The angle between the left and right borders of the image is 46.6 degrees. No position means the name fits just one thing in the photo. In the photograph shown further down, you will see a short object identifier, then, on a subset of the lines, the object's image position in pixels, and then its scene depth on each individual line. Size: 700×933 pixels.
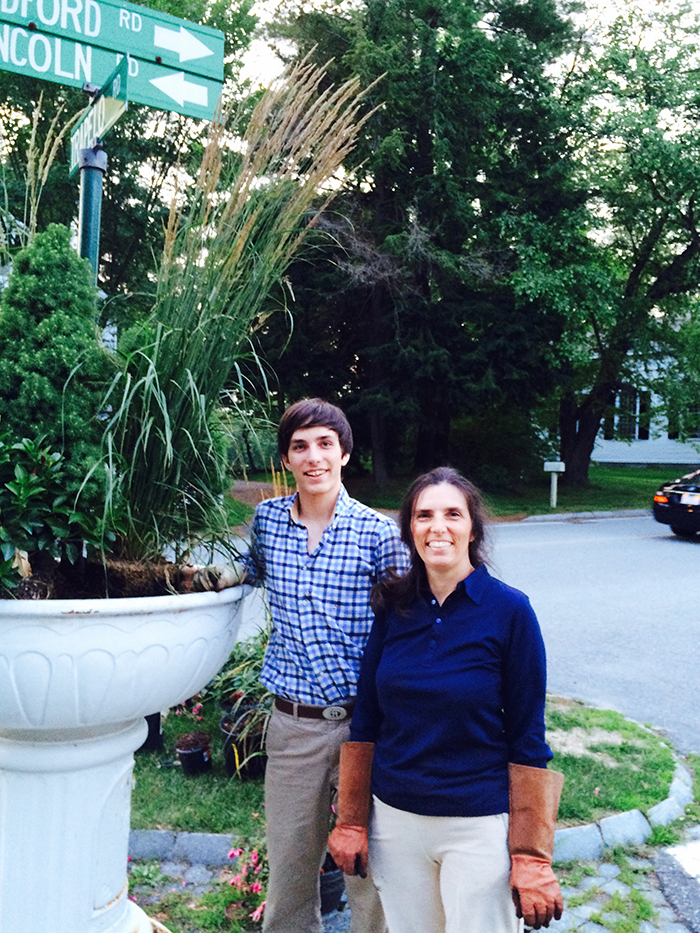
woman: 1.67
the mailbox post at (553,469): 15.91
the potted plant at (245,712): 3.51
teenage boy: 2.07
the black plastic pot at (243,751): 3.52
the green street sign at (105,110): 2.19
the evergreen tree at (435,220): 15.26
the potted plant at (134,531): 1.73
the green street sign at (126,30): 2.24
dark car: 12.24
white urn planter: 1.67
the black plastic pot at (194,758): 3.54
